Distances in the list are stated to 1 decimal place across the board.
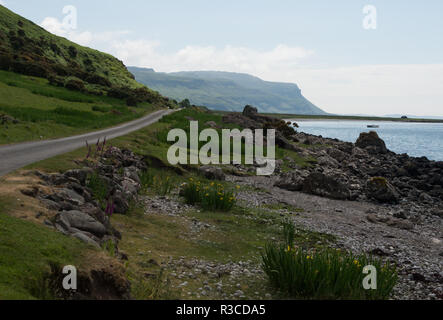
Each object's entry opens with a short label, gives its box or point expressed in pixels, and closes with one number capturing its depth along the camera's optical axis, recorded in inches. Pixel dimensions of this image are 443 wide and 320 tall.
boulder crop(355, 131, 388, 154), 2342.5
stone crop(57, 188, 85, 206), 417.8
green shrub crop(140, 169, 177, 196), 721.0
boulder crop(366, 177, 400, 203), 1033.8
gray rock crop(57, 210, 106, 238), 356.4
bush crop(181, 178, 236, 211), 647.1
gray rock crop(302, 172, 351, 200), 976.3
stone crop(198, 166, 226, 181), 958.1
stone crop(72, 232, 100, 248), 317.1
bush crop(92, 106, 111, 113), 1865.2
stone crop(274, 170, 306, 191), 1010.7
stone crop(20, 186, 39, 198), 392.9
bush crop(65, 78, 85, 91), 2342.5
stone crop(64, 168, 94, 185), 534.3
